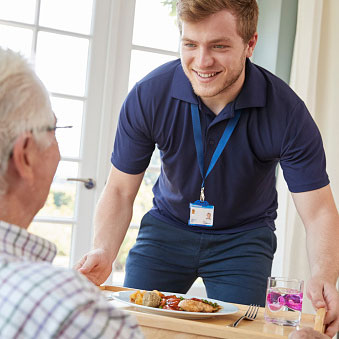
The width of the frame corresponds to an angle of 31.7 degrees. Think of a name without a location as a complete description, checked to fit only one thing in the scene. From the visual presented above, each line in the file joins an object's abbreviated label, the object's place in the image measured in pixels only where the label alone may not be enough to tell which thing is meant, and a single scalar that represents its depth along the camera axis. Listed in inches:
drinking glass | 60.4
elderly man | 30.6
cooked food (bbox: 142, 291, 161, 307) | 58.9
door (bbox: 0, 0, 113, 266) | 129.3
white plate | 56.8
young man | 80.0
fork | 58.4
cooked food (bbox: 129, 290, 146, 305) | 59.9
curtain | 133.3
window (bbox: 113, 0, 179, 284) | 135.9
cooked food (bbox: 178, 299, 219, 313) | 58.2
